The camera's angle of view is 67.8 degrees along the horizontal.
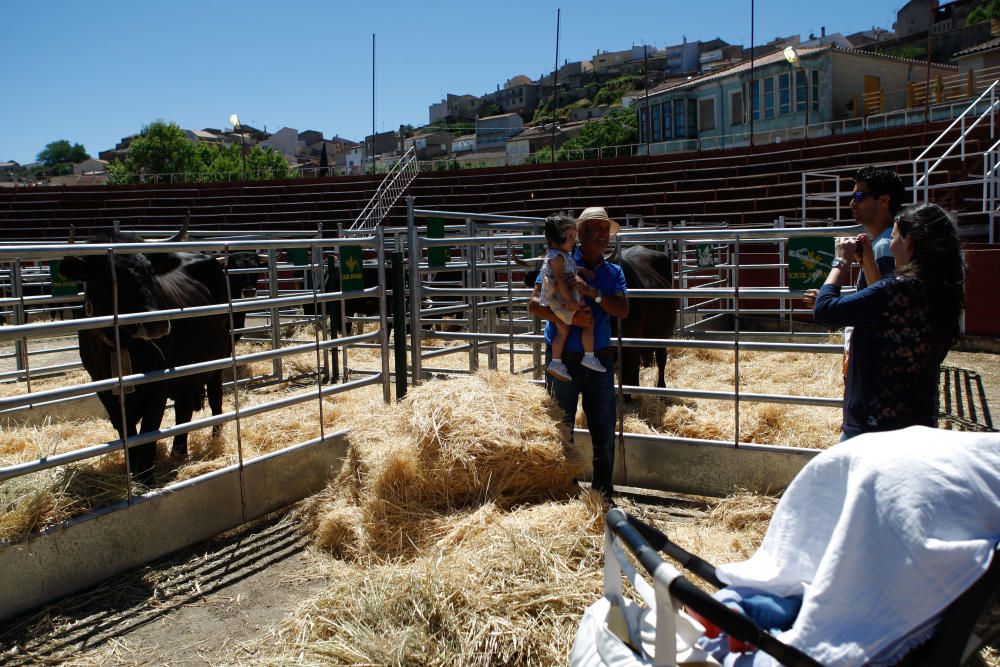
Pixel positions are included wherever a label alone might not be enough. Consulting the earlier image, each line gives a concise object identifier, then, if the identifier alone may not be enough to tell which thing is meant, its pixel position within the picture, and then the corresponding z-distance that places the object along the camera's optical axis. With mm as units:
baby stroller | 1514
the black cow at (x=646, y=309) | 6527
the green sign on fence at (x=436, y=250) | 6555
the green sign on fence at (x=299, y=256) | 9188
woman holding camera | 2592
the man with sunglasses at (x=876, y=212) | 2980
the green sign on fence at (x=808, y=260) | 4246
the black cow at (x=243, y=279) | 8844
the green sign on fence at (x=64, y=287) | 5004
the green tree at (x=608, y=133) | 62844
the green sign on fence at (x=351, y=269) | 5516
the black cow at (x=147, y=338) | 4242
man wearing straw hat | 4008
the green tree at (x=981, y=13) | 65438
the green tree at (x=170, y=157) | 70750
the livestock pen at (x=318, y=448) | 3520
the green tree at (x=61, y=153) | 148000
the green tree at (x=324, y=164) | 38681
